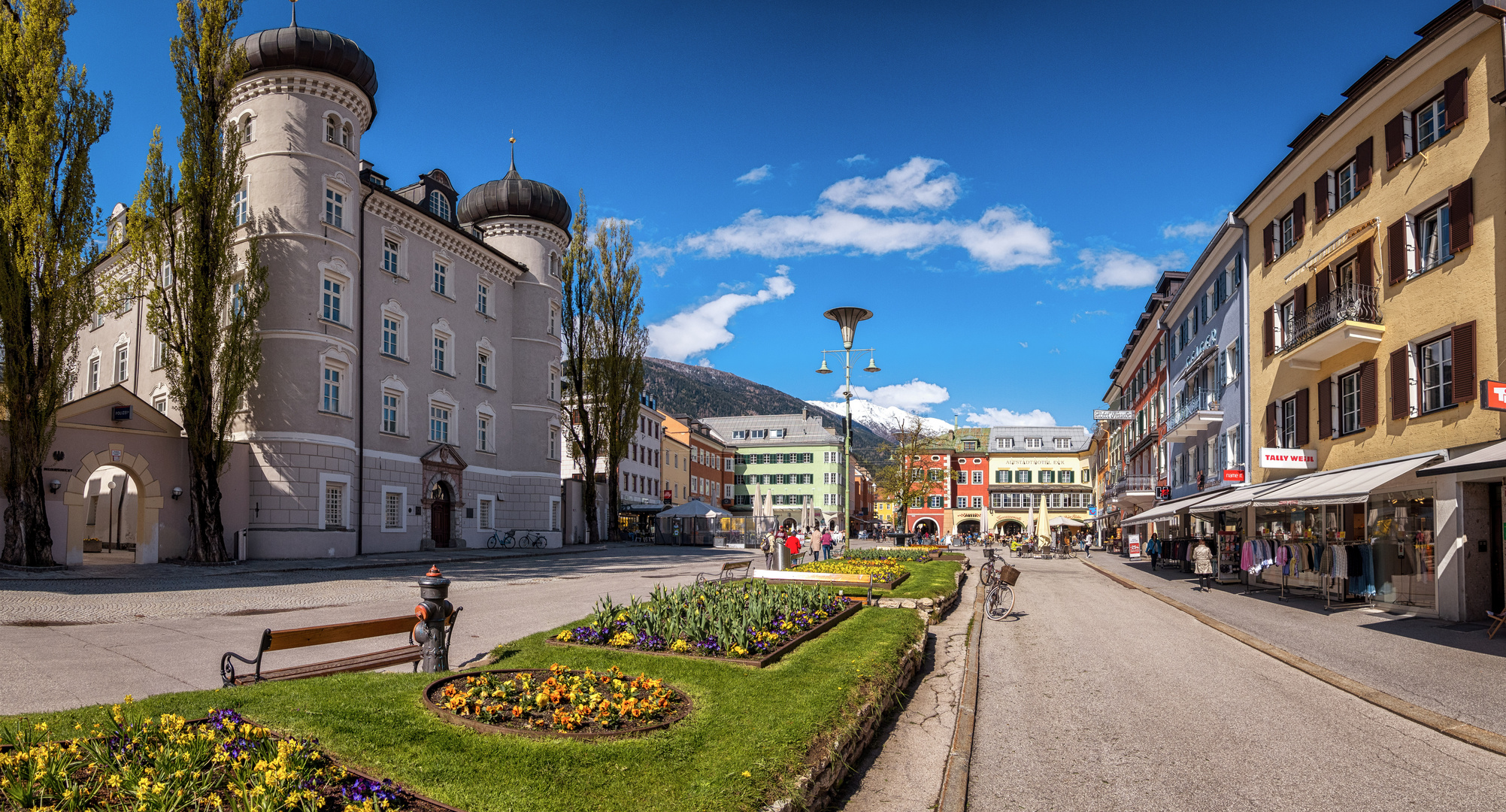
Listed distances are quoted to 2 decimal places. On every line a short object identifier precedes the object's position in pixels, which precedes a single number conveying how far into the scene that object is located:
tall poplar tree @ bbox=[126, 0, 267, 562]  25.55
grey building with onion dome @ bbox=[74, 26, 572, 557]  29.52
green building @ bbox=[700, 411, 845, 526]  100.50
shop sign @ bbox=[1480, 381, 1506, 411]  13.75
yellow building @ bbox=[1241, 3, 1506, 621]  15.52
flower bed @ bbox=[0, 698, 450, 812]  4.16
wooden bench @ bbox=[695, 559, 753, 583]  19.19
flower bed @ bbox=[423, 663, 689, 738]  6.20
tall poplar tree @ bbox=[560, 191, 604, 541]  48.25
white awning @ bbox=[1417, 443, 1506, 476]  12.89
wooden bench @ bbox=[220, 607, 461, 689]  7.46
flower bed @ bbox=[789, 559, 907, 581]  19.03
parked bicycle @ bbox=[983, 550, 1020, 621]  16.44
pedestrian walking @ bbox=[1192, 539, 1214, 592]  23.59
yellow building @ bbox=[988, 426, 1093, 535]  94.06
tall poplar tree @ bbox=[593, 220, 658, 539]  48.16
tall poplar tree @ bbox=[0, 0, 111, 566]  21.45
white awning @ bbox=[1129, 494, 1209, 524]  29.14
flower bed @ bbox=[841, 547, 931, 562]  27.59
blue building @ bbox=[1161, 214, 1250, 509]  27.88
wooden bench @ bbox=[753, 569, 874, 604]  16.61
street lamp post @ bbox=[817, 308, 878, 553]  24.36
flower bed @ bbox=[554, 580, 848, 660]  9.49
